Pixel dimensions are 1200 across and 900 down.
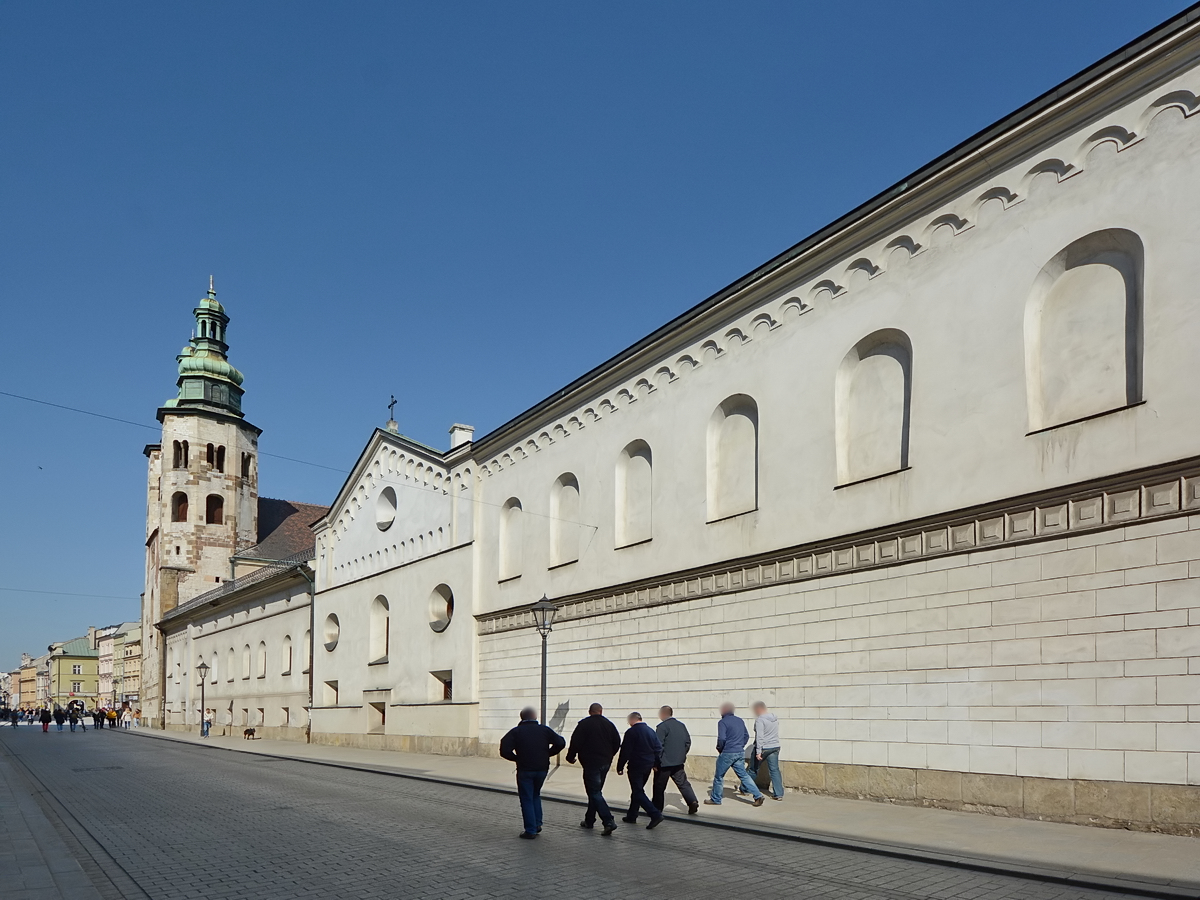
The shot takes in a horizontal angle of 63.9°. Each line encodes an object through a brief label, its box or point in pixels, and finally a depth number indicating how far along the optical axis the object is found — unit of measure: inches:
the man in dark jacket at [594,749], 448.8
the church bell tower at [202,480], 2358.5
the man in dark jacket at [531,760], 426.3
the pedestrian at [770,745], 557.9
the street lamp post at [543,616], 724.0
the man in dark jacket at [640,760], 460.8
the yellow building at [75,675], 6151.6
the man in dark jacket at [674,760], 487.2
